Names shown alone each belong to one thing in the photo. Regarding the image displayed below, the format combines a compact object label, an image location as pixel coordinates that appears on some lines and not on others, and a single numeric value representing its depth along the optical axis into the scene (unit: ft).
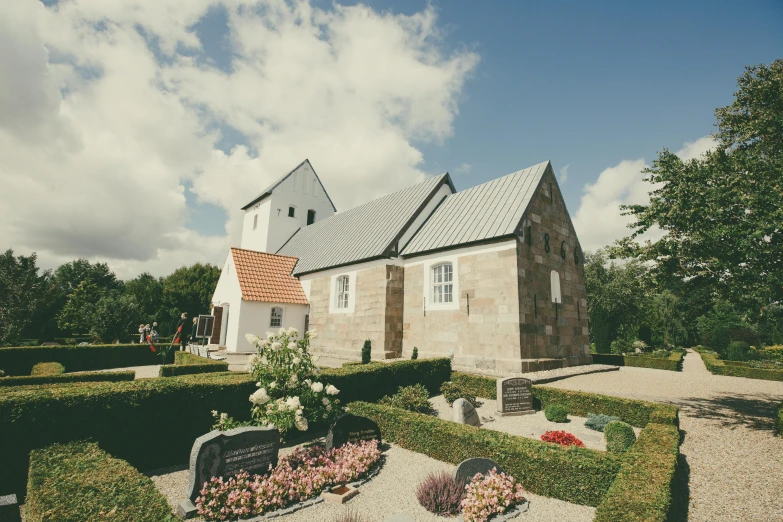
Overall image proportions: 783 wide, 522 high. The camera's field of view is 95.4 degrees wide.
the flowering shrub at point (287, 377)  22.91
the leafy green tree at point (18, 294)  74.33
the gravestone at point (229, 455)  16.97
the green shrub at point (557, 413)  30.32
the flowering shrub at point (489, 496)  16.05
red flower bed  24.01
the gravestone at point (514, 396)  32.27
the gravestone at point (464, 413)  26.73
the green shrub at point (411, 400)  31.55
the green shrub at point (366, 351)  43.50
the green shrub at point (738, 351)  83.15
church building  44.47
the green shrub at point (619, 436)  22.75
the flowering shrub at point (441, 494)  17.07
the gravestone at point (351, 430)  22.78
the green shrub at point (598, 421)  28.43
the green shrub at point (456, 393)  36.09
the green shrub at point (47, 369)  44.11
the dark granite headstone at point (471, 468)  18.19
